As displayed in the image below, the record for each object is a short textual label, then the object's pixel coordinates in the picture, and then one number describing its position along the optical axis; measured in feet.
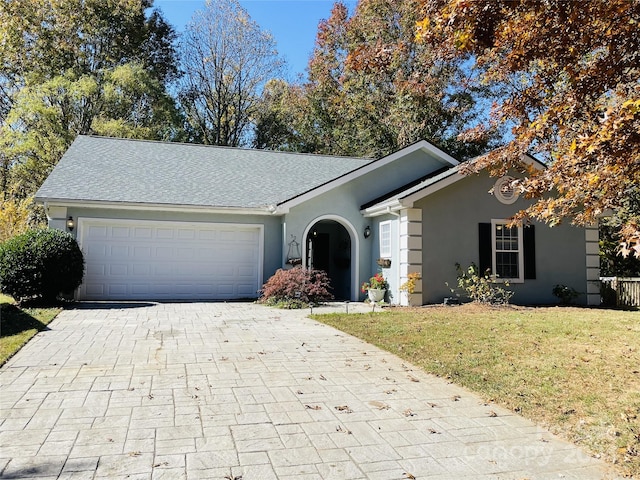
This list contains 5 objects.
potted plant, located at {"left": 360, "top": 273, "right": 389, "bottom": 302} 42.65
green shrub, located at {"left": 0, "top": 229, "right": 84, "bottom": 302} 34.91
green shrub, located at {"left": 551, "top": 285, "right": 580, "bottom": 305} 42.09
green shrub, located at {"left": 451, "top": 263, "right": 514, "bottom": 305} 39.88
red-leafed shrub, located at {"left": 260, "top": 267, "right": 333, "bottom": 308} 40.55
